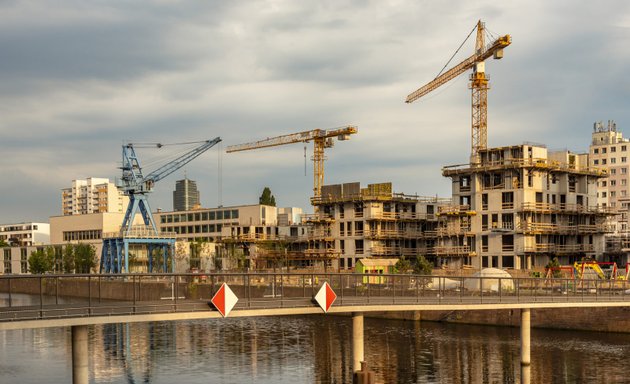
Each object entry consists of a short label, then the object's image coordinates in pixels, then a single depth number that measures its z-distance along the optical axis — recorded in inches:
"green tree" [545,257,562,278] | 4276.1
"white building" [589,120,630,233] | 6958.7
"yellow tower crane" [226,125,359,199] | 7682.1
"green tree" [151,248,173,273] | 6929.1
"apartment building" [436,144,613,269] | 4758.9
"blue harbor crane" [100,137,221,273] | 6382.9
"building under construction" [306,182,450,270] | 5585.6
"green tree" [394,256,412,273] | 4953.3
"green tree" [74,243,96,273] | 7268.7
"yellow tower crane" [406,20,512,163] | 6215.6
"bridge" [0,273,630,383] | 1679.4
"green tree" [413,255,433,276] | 4805.6
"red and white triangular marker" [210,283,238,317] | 1787.6
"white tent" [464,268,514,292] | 2672.7
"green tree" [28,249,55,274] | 7635.3
